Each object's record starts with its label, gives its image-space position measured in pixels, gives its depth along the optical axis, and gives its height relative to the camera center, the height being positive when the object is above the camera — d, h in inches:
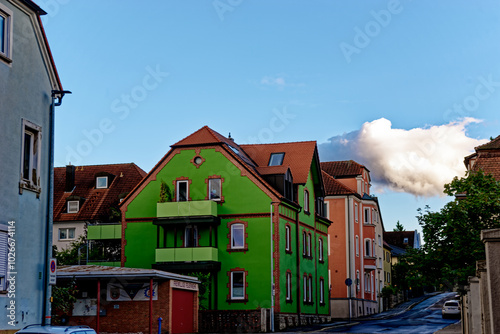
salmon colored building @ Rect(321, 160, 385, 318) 2536.9 +126.4
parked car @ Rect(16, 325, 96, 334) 522.4 -39.5
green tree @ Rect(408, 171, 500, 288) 1533.0 +88.9
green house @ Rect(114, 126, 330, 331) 1768.0 +111.6
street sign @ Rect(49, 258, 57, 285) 788.0 +3.2
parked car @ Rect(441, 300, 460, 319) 2124.8 -107.8
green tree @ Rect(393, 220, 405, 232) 6407.5 +397.4
